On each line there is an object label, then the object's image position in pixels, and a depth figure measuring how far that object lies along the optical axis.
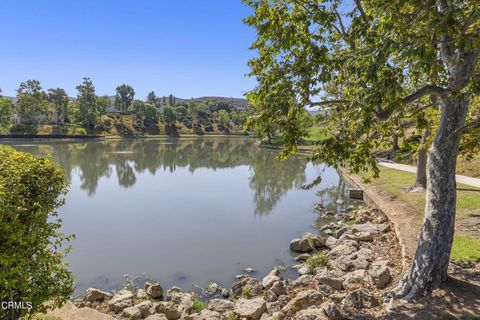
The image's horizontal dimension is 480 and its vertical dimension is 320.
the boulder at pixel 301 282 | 10.92
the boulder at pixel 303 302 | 8.65
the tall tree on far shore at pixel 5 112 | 80.12
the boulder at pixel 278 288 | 10.45
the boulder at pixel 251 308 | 8.86
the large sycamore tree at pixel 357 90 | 6.01
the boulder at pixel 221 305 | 9.55
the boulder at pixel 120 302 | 9.80
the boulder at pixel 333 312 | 7.21
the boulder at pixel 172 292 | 10.77
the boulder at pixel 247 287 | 10.76
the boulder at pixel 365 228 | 15.62
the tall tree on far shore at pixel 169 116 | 125.19
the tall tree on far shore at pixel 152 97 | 185.82
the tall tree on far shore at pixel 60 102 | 97.12
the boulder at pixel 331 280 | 10.18
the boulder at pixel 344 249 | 13.35
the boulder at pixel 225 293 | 11.20
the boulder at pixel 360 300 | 7.89
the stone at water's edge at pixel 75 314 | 7.99
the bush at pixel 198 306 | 9.88
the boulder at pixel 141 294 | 10.87
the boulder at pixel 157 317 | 8.76
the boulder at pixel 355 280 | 10.00
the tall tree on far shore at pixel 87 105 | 97.56
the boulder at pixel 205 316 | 8.78
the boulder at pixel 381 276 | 9.59
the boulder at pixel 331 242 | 15.09
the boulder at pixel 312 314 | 7.32
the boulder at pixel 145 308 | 9.38
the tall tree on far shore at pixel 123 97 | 123.66
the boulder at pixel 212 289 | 11.41
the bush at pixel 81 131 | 92.76
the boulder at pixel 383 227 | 15.49
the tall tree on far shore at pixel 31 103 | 89.88
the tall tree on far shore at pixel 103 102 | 111.69
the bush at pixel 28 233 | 5.14
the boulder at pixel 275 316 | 8.27
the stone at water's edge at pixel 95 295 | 10.53
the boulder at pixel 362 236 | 14.77
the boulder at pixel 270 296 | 10.06
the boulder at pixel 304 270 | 12.49
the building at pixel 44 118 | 92.81
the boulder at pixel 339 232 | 16.49
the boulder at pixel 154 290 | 11.03
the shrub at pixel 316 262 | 12.69
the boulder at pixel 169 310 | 9.43
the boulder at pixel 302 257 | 14.13
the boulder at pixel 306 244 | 15.08
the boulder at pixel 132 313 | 9.14
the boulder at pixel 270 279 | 11.02
